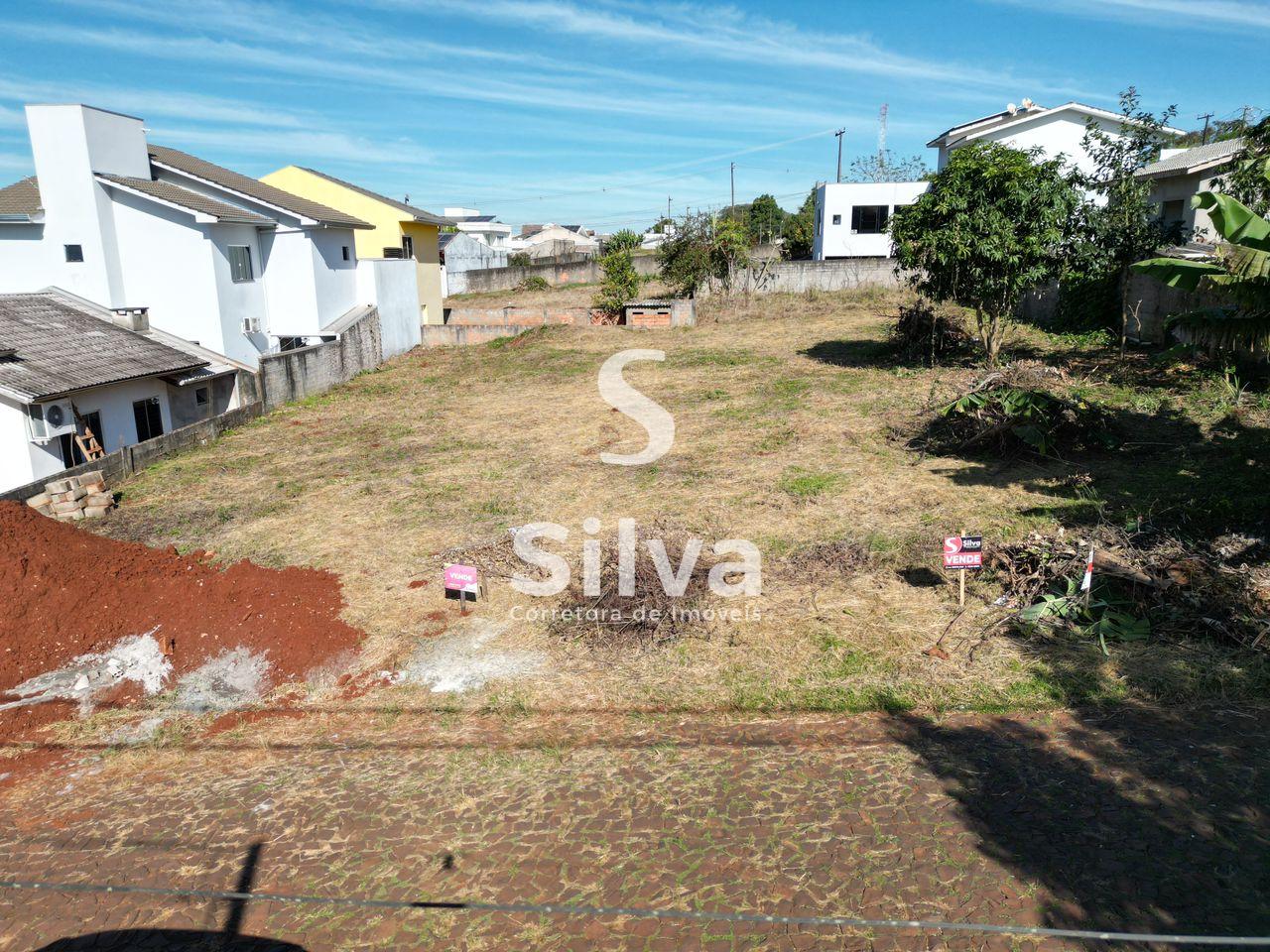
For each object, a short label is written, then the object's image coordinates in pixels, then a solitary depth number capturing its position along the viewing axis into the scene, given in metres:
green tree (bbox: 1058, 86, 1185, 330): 17.88
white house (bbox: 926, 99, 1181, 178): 29.94
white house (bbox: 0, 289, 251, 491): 14.00
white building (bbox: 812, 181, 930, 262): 34.28
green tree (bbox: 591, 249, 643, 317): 27.69
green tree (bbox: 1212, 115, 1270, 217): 12.27
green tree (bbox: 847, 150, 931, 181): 41.78
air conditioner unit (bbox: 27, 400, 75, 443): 13.98
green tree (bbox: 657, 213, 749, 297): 29.19
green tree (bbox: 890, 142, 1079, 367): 15.92
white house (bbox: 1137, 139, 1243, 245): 18.72
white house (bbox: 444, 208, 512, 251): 73.50
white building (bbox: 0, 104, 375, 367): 19.45
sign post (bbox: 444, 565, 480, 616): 8.31
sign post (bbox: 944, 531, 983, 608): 7.62
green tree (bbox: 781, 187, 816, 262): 43.38
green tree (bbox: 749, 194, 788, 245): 59.34
